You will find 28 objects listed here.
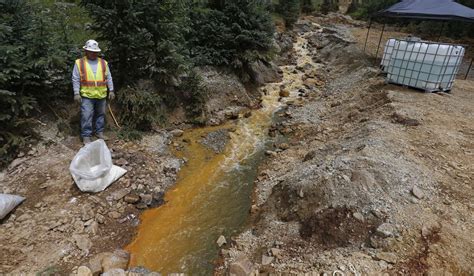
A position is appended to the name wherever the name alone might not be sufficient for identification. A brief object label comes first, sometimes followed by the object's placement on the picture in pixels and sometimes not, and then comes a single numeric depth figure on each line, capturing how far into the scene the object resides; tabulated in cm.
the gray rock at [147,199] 628
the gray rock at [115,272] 460
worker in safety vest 646
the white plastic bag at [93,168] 585
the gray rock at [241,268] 469
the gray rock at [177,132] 888
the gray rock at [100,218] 558
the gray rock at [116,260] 479
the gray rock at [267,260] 482
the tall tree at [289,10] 2277
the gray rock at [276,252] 489
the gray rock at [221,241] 550
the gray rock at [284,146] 874
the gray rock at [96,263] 469
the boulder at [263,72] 1298
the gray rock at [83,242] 503
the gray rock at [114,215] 578
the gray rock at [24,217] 516
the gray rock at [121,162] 682
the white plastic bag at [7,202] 500
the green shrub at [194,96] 951
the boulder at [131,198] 617
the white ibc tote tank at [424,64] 966
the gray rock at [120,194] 613
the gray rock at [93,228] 536
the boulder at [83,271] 455
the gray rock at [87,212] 550
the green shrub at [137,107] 820
